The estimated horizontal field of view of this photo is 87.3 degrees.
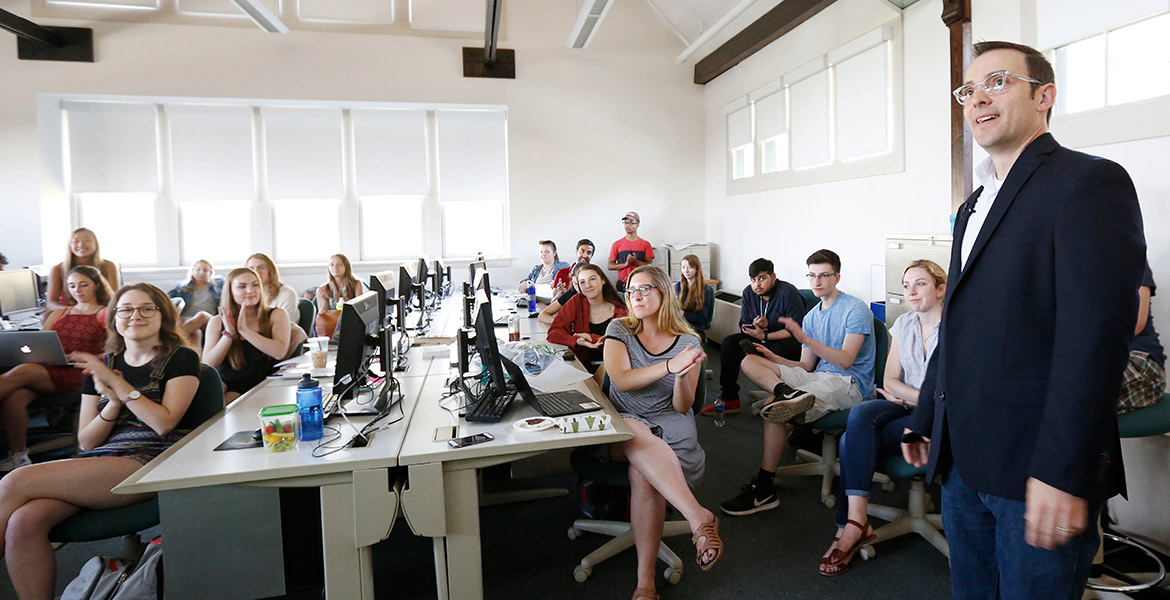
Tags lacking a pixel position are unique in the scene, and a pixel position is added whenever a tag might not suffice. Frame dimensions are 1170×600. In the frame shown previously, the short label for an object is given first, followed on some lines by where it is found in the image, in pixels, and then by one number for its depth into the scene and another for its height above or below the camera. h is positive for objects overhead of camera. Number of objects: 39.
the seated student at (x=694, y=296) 5.38 -0.17
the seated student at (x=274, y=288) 4.32 +0.00
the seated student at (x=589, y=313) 3.79 -0.22
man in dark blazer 1.03 -0.14
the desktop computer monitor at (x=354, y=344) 2.29 -0.23
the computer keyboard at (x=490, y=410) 2.26 -0.48
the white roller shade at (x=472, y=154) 8.34 +1.77
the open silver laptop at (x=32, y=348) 3.42 -0.30
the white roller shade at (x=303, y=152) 7.86 +1.75
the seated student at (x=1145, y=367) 2.40 -0.40
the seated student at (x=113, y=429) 1.92 -0.50
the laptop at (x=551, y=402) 2.29 -0.48
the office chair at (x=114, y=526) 1.97 -0.76
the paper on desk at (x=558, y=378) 2.73 -0.45
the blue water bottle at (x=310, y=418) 2.08 -0.45
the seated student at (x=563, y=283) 5.60 -0.02
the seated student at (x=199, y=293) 5.79 -0.02
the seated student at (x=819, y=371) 2.99 -0.52
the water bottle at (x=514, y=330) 3.88 -0.31
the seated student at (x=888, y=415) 2.48 -0.59
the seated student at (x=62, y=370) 3.48 -0.45
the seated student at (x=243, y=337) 3.26 -0.26
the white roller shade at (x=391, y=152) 8.13 +1.79
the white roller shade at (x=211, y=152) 7.63 +1.73
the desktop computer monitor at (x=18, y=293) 5.14 +0.02
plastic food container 1.98 -0.46
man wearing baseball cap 8.11 +0.39
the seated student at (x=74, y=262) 4.93 +0.25
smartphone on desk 2.00 -0.52
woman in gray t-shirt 2.21 -0.55
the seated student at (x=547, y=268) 7.52 +0.16
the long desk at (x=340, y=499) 1.80 -0.64
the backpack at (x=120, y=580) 1.88 -0.90
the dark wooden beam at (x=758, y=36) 6.05 +2.69
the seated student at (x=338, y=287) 5.37 +0.00
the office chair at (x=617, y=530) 2.42 -1.09
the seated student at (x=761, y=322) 4.31 -0.34
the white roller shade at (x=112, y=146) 7.38 +1.78
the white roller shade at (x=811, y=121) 6.09 +1.56
